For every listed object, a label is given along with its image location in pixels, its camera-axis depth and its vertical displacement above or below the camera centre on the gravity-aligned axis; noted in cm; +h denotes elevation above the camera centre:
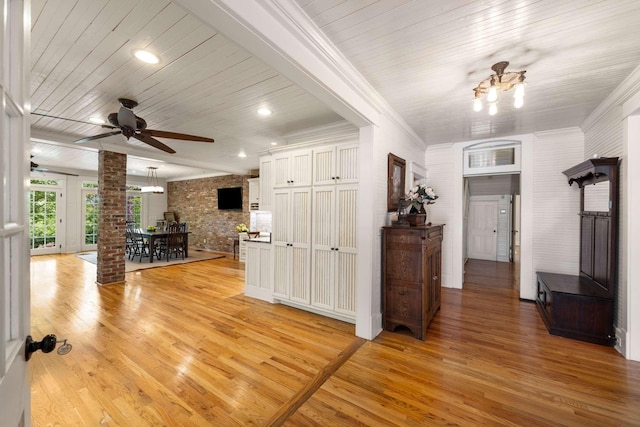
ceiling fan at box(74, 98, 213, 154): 273 +89
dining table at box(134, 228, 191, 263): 678 -63
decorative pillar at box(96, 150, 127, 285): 482 -13
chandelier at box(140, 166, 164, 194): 752 +109
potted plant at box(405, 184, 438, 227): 305 +10
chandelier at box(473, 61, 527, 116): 217 +106
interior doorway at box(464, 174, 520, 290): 700 -34
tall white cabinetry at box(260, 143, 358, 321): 329 -22
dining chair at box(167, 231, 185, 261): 706 -87
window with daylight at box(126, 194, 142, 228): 954 +5
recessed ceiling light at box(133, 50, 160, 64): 216 +126
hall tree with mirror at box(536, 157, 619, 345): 276 -87
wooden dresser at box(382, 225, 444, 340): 285 -72
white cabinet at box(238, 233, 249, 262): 724 -99
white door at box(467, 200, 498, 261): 771 -54
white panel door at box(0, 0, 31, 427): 61 +0
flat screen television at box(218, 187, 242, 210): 833 +38
